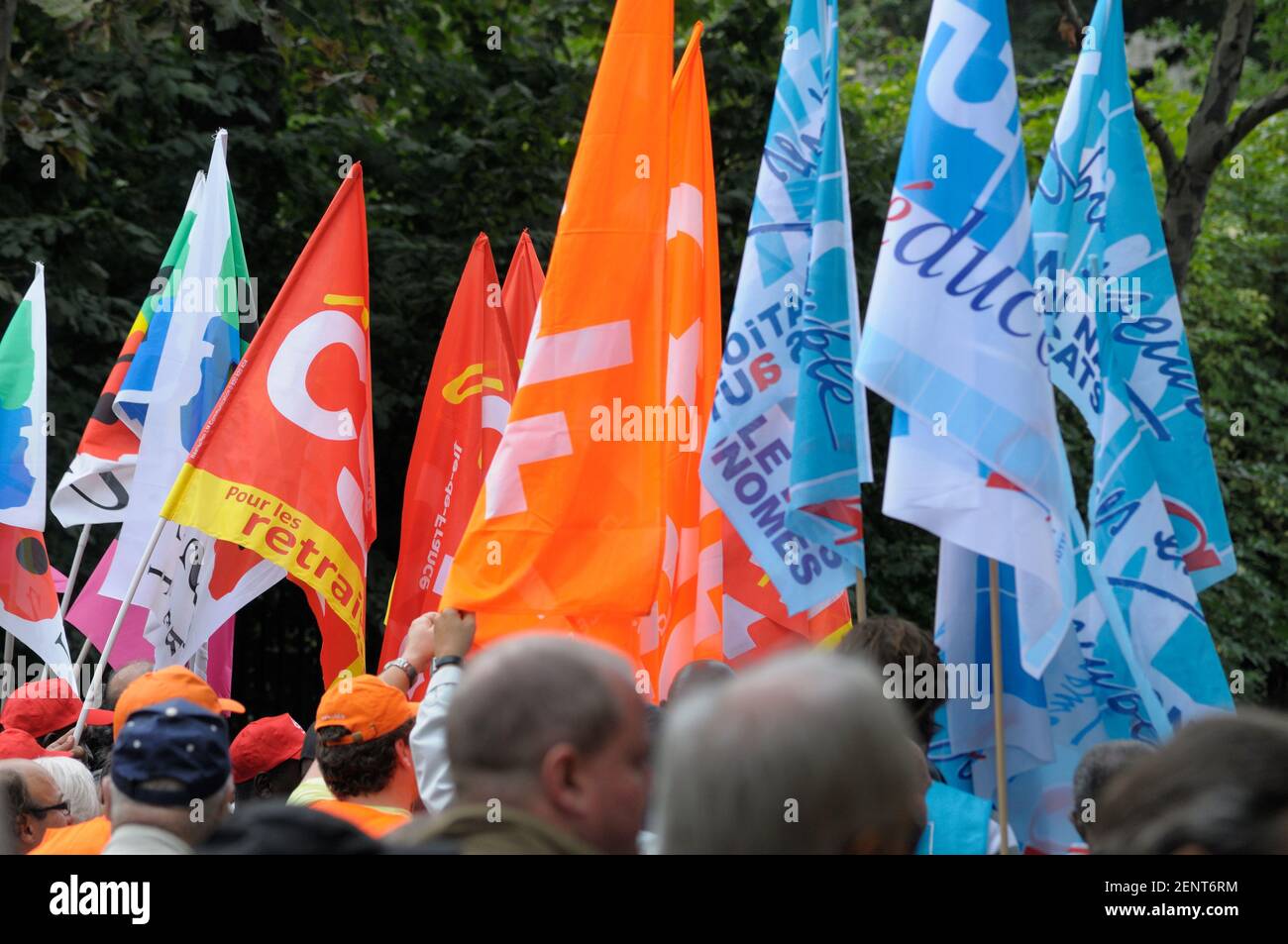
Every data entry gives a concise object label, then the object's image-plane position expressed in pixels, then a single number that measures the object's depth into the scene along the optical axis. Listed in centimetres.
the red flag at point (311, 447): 1120
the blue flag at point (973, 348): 875
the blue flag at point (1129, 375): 1086
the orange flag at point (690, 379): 1153
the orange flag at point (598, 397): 1002
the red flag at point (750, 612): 1218
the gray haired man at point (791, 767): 362
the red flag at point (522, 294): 1655
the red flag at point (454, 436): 1393
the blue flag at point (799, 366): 1087
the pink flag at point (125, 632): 1410
